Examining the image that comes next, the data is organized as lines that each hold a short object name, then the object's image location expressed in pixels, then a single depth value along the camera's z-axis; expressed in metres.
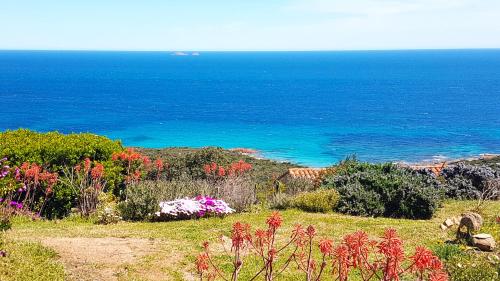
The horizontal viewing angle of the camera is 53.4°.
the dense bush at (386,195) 13.79
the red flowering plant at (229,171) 15.38
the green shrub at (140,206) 12.31
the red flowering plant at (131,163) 14.57
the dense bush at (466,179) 17.64
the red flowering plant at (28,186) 11.75
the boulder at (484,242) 8.89
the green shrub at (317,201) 13.73
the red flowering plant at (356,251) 3.29
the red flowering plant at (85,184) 12.71
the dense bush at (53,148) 13.01
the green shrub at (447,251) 8.31
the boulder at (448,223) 11.42
